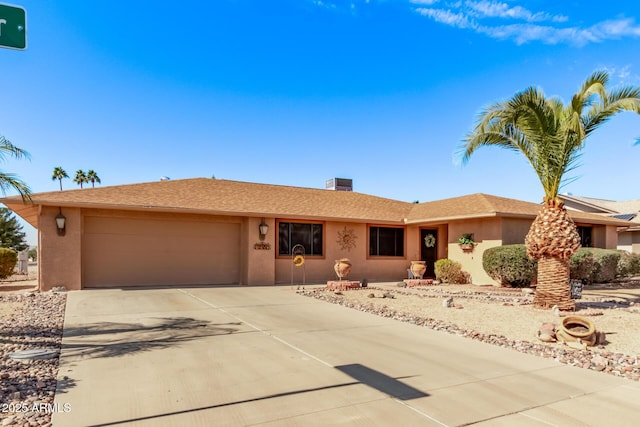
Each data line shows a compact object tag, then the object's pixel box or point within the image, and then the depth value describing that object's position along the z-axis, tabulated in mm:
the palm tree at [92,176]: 48125
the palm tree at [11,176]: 7855
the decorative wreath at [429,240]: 19422
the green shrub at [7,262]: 18281
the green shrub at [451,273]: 16703
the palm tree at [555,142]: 9727
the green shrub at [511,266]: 14297
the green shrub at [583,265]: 15625
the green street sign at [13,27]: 3713
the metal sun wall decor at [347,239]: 17172
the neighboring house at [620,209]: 24578
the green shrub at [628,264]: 18344
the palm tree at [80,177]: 47781
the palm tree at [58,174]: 46316
